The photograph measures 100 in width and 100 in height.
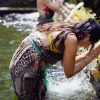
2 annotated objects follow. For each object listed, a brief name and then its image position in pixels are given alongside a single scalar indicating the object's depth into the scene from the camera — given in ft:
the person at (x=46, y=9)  27.22
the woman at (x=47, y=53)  13.01
